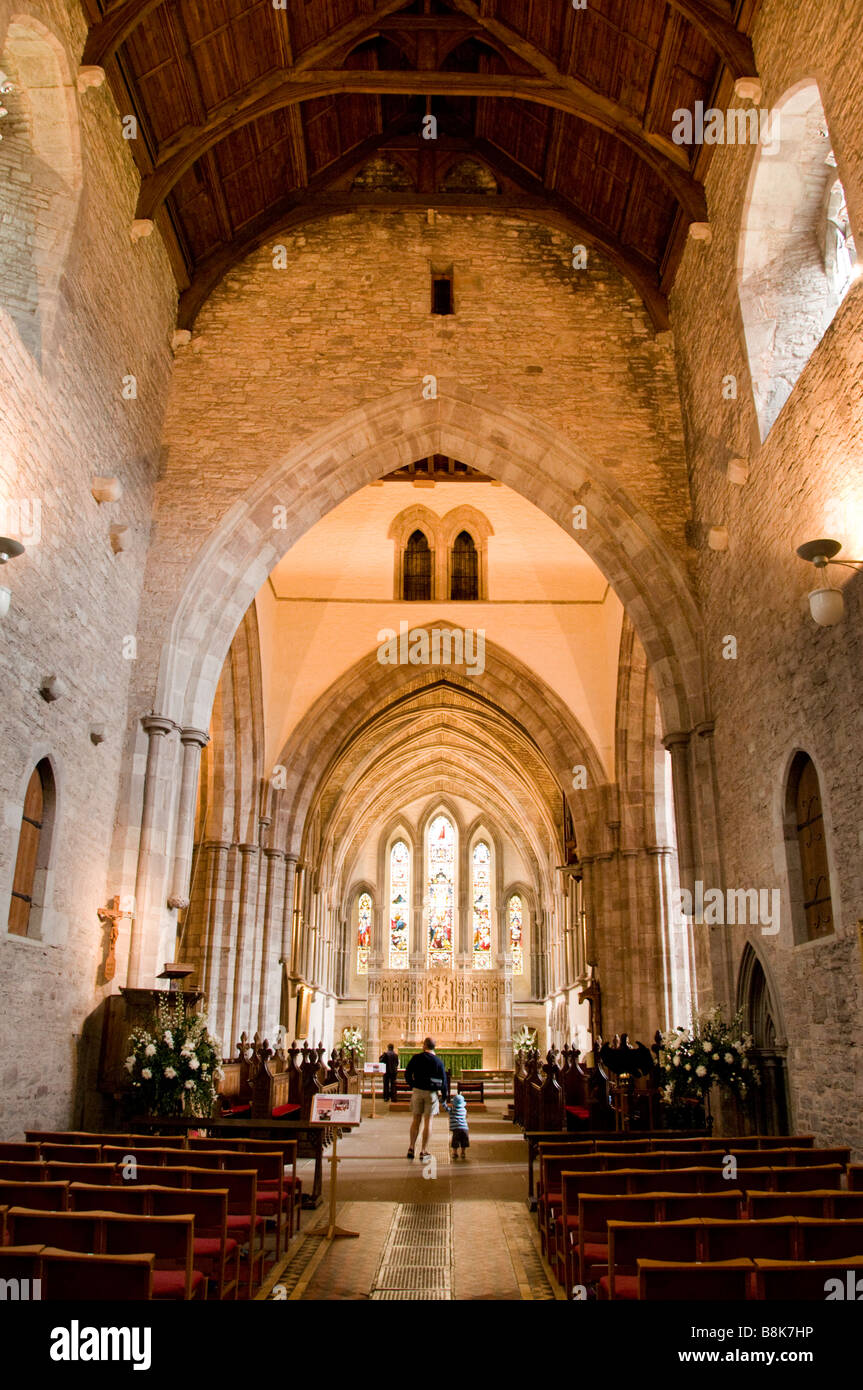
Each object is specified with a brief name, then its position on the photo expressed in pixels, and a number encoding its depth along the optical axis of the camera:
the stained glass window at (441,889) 34.34
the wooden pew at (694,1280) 3.30
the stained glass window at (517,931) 34.19
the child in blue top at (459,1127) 12.32
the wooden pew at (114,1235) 3.98
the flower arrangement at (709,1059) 8.93
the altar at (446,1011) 32.66
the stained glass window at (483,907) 34.25
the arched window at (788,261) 9.28
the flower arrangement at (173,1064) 9.30
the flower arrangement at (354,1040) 29.87
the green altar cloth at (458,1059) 30.55
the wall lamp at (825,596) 6.97
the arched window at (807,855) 7.98
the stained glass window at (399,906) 34.28
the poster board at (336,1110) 7.57
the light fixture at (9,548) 7.03
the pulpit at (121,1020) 9.66
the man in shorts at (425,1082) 10.95
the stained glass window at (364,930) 34.32
